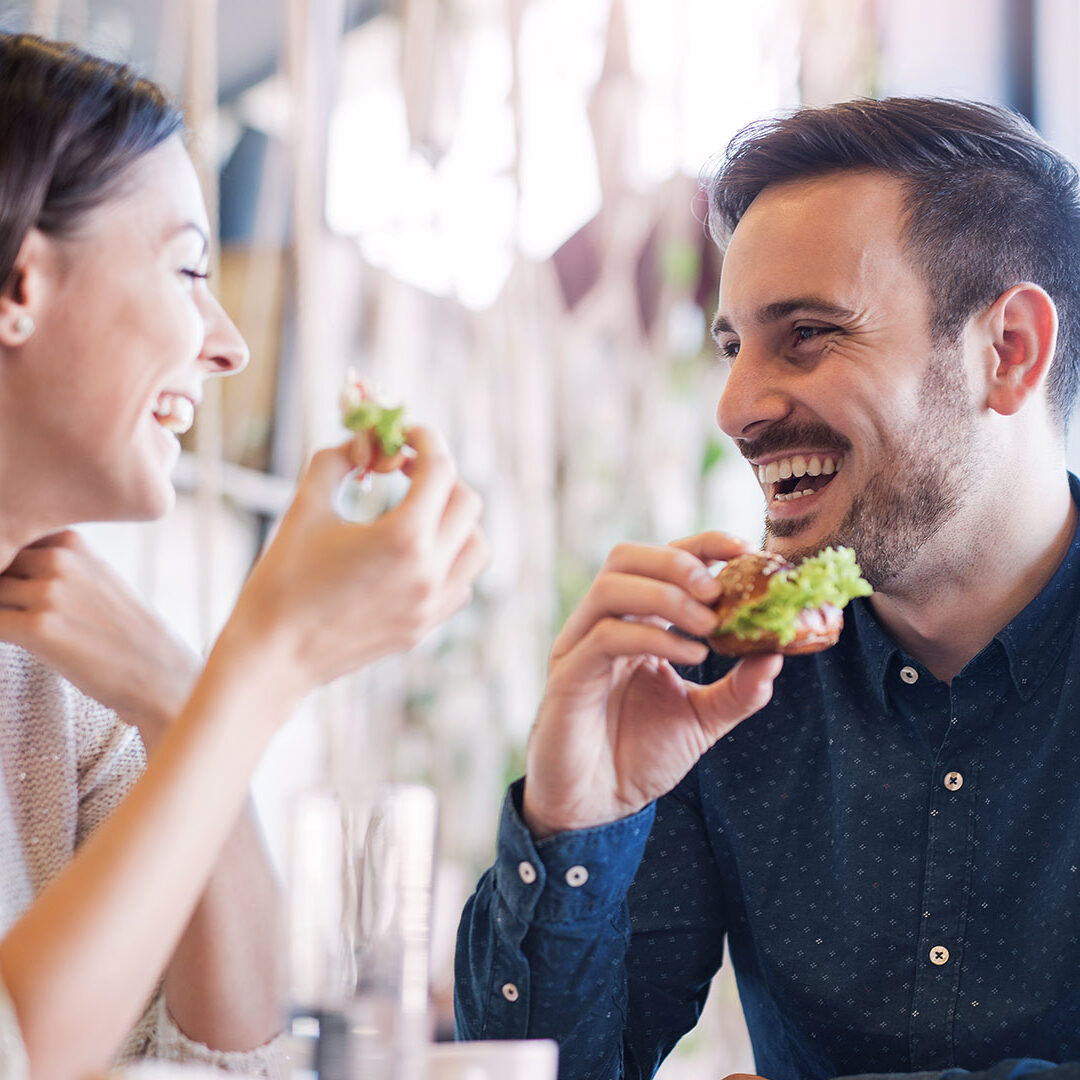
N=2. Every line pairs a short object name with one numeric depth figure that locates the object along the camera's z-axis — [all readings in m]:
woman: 0.93
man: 1.47
